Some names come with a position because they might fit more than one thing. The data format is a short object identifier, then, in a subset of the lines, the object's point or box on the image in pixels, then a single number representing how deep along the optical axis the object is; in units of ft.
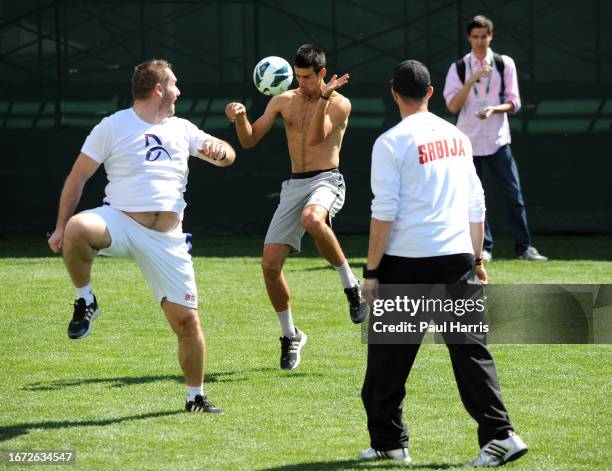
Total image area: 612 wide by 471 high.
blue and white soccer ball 63.98
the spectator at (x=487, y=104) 86.48
